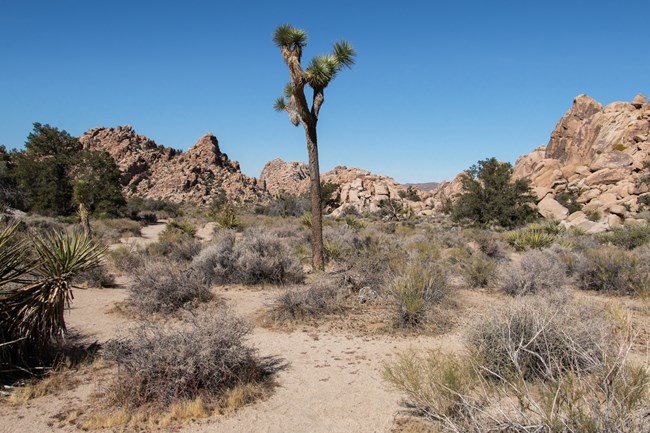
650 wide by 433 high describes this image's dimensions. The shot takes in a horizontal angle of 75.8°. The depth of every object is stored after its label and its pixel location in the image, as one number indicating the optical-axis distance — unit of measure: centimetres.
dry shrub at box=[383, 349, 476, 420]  398
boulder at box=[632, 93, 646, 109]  5350
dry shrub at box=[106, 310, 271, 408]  480
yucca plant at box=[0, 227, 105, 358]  521
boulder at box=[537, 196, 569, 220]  3385
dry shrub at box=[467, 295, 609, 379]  480
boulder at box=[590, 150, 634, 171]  4494
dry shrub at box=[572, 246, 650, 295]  1016
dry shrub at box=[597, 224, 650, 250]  1716
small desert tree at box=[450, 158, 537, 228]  2711
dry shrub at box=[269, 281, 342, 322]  844
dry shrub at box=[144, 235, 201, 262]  1478
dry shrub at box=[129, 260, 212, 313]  865
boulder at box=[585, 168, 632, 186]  4353
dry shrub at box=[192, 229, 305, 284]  1147
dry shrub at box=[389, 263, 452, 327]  775
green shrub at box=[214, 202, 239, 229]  2386
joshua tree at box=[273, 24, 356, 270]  1207
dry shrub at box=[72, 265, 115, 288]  1136
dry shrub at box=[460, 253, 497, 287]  1123
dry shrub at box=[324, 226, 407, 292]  1041
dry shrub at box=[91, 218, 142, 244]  2054
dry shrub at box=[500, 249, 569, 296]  964
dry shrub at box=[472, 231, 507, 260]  1609
